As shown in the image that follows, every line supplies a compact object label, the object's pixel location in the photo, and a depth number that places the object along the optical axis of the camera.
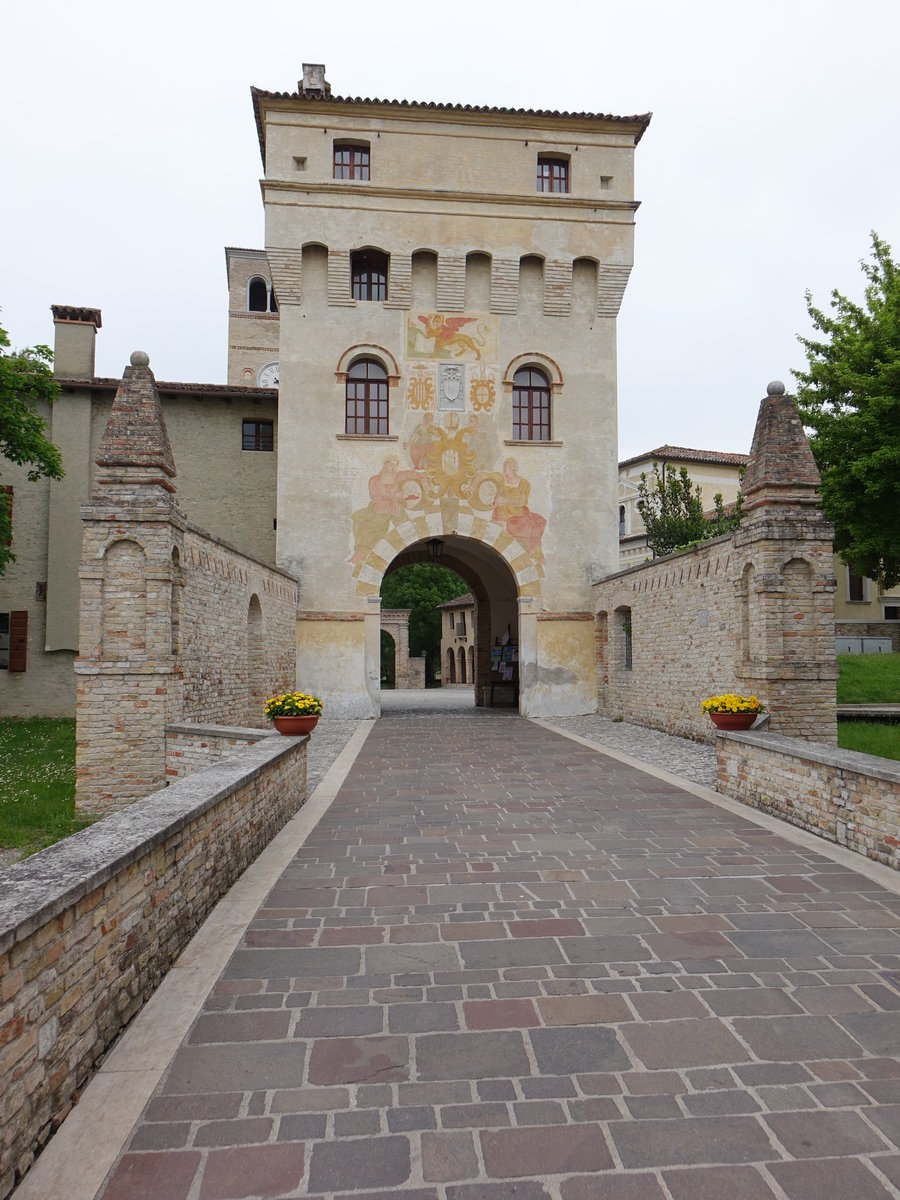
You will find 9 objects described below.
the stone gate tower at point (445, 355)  18.34
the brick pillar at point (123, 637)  9.76
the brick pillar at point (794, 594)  9.83
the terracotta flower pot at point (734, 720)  9.21
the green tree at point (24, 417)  16.78
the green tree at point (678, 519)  24.75
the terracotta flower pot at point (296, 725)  8.95
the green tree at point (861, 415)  15.63
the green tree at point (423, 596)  50.94
